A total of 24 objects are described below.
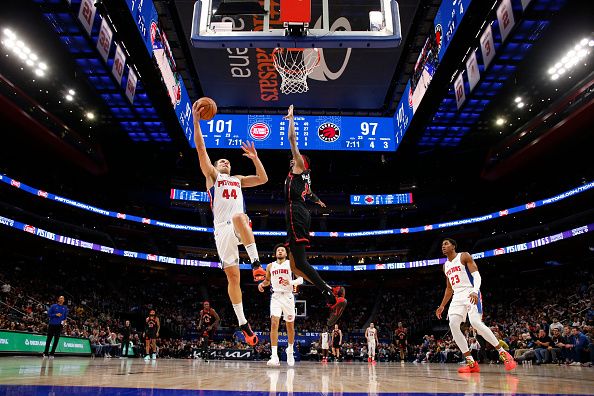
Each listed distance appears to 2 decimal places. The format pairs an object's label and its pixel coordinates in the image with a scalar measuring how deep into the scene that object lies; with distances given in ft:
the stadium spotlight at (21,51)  56.77
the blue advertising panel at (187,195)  103.12
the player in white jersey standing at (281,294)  28.35
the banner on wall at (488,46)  43.46
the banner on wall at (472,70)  47.91
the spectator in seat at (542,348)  47.82
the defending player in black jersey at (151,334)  49.92
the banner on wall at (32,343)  41.81
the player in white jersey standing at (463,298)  21.48
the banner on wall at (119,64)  48.01
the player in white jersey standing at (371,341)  58.47
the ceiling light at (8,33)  55.56
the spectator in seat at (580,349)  42.50
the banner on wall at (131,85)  52.69
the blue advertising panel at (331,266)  76.18
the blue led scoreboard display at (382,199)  108.58
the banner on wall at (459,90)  52.37
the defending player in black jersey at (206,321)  38.96
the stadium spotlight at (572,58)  57.57
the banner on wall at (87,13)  40.23
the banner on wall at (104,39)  43.47
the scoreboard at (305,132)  59.26
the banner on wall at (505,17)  39.06
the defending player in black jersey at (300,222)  17.87
